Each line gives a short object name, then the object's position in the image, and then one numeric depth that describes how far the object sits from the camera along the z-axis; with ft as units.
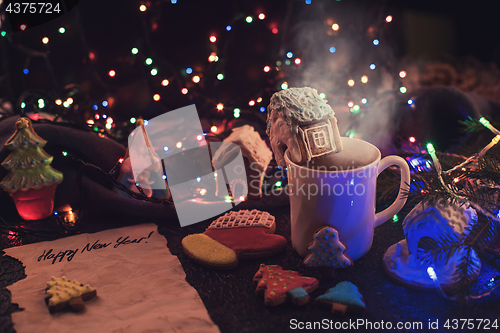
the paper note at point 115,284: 2.23
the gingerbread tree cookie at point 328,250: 2.45
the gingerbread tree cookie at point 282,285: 2.29
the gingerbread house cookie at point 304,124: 2.51
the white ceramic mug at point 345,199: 2.45
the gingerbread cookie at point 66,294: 2.31
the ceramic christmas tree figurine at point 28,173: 3.24
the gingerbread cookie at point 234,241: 2.69
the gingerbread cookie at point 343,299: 2.23
